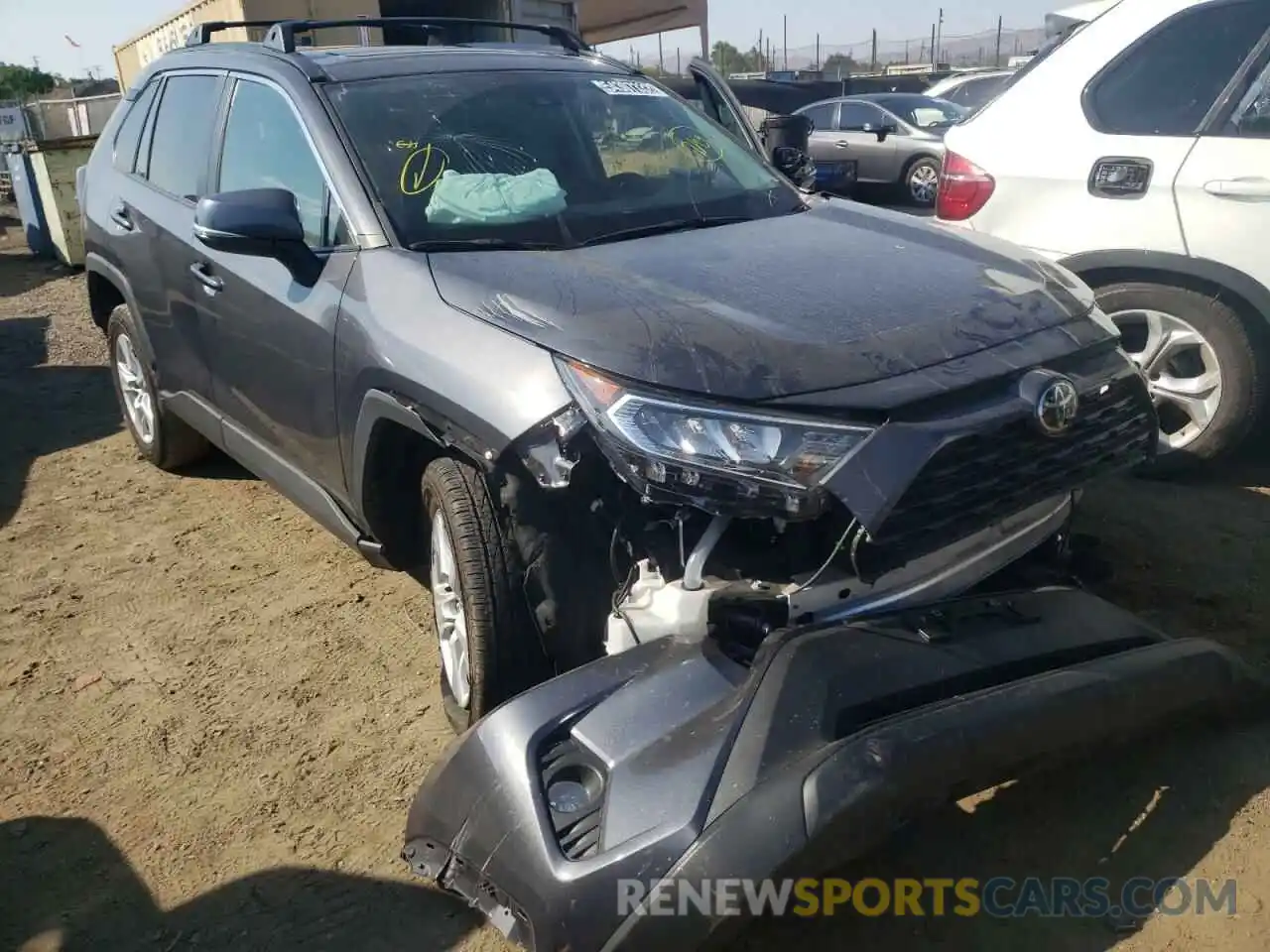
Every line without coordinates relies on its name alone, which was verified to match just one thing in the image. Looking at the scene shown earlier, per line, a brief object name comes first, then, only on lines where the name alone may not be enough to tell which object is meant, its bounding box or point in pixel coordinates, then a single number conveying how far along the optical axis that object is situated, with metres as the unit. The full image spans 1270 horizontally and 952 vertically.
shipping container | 14.60
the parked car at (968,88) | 16.19
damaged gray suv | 2.20
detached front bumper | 1.83
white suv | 4.03
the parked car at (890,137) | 13.56
